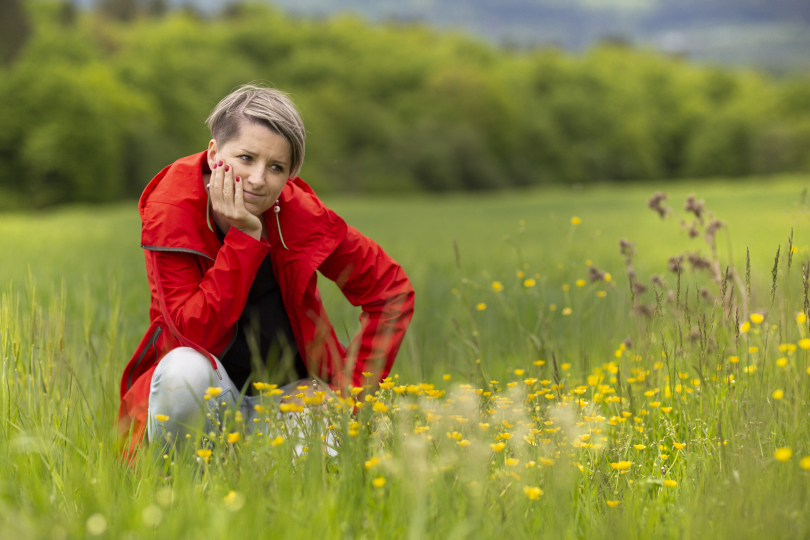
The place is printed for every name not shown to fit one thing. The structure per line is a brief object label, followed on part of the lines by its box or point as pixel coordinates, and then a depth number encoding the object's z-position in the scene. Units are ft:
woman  12.74
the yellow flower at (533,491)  11.65
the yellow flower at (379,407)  12.06
